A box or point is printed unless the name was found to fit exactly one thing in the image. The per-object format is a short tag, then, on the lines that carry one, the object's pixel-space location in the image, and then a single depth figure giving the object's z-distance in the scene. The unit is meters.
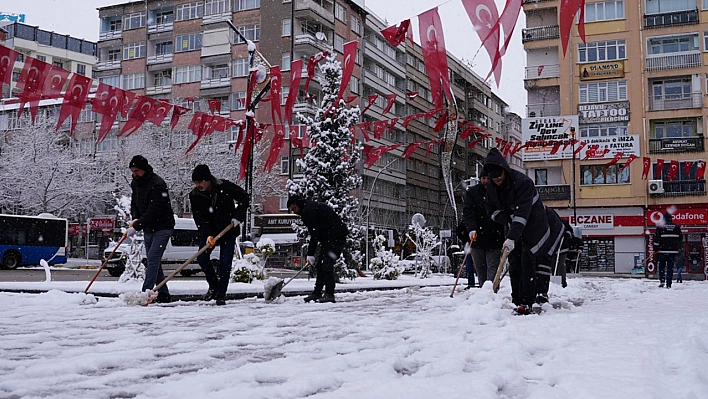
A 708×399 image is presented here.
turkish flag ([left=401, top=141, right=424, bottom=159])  24.03
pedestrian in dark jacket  16.88
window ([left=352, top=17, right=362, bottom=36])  57.78
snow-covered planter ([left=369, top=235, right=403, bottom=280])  20.94
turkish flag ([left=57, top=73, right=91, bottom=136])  13.95
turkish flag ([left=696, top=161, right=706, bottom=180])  37.84
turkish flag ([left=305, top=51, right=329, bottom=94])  17.52
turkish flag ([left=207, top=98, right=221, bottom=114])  22.55
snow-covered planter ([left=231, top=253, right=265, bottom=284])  14.69
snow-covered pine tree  18.66
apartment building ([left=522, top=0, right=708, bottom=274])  42.22
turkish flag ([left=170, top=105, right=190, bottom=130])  17.09
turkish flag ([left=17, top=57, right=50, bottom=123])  13.23
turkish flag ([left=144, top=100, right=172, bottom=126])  15.44
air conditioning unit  41.75
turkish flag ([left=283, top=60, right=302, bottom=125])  16.47
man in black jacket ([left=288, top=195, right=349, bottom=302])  10.21
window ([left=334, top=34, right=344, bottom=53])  54.34
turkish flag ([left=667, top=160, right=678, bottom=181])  37.16
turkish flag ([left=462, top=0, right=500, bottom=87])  11.29
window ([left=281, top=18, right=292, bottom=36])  51.49
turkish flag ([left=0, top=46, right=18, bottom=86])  11.60
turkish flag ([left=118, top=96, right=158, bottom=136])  15.16
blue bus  31.03
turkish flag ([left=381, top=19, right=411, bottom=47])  13.98
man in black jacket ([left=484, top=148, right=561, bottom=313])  8.06
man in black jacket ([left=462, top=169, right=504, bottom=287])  10.99
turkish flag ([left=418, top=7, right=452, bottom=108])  12.86
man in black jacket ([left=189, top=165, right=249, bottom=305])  9.62
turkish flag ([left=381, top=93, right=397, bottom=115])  20.70
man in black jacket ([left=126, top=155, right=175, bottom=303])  9.30
